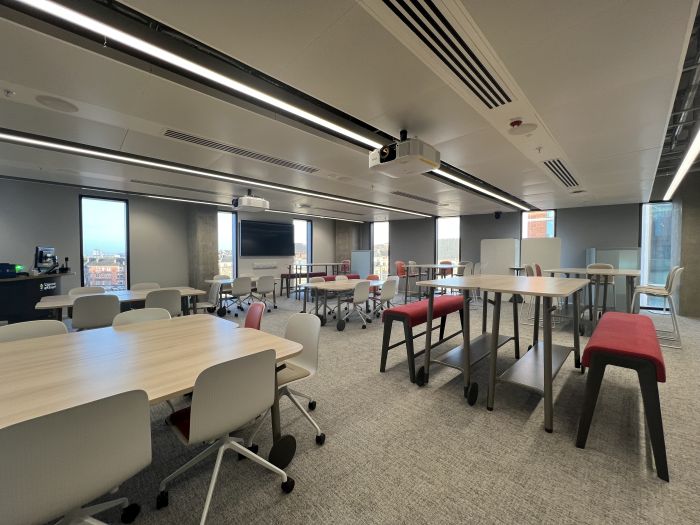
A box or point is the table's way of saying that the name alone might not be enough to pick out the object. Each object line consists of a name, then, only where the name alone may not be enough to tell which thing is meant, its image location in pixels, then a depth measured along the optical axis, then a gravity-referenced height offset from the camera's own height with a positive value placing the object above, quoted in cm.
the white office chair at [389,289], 536 -65
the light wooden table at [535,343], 212 -66
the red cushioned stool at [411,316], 297 -66
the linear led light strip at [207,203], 671 +128
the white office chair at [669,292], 389 -50
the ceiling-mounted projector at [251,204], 514 +89
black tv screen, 905 +49
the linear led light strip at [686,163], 311 +123
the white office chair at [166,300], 395 -65
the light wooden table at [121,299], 345 -62
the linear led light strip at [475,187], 470 +130
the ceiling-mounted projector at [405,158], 263 +90
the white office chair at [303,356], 197 -75
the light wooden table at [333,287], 501 -58
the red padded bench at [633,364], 167 -68
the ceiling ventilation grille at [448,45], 154 +130
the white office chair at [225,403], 125 -70
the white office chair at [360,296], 505 -75
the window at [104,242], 638 +23
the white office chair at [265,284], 680 -73
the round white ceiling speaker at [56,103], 238 +126
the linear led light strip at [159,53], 151 +127
